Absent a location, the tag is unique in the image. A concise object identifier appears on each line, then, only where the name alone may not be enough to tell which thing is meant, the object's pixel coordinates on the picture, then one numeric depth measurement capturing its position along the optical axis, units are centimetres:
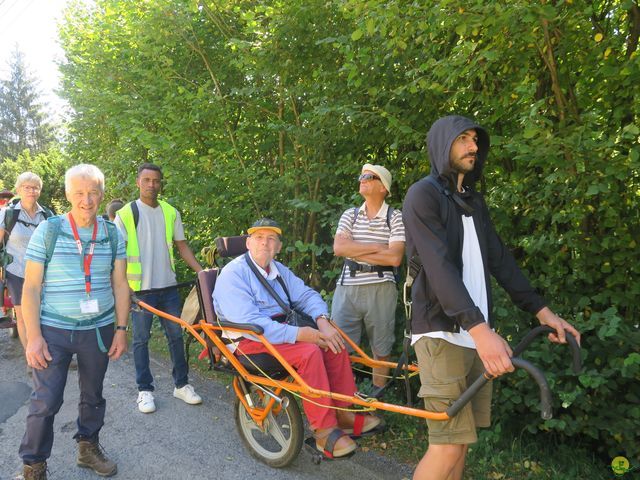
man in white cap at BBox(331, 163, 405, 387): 377
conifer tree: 4759
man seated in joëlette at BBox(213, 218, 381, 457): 307
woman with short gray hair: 519
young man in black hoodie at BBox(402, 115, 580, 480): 225
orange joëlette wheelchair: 316
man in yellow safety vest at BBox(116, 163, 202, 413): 446
